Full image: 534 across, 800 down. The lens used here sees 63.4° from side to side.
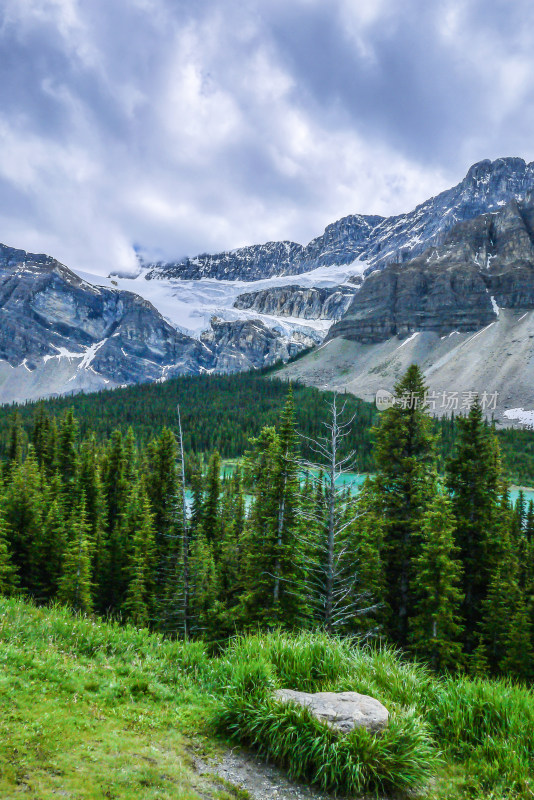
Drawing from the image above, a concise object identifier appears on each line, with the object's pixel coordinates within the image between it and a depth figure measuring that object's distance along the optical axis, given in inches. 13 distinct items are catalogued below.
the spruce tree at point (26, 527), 1160.8
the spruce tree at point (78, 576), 942.2
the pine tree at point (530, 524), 2124.8
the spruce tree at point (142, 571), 1011.3
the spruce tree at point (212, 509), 1547.7
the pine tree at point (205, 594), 885.2
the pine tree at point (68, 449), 1922.4
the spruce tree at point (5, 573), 877.8
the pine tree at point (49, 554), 1155.3
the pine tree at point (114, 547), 1265.6
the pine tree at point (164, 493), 1261.1
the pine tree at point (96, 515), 1240.2
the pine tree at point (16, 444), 2175.3
